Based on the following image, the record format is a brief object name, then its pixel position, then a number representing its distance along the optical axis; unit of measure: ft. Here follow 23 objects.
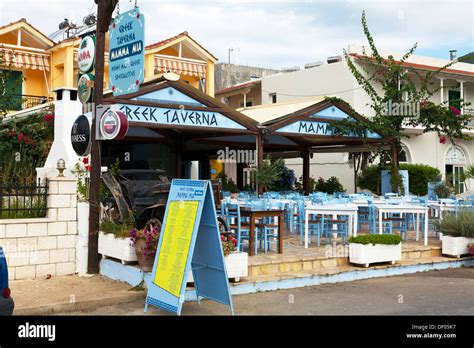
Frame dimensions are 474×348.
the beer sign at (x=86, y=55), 30.76
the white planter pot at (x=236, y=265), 27.22
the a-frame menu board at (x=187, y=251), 22.13
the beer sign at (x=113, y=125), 27.61
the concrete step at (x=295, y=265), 29.68
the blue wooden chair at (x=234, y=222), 32.17
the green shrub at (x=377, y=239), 32.78
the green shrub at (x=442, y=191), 67.15
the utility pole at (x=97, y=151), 30.04
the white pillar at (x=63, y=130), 36.35
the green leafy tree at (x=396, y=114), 58.29
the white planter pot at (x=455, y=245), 37.37
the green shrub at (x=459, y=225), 37.88
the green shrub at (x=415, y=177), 83.56
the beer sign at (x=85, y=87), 30.66
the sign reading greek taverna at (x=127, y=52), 28.17
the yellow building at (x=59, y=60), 77.00
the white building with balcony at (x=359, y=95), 89.51
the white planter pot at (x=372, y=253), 32.58
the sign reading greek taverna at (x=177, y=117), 41.83
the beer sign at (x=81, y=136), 30.66
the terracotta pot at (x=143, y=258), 26.71
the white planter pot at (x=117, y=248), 28.50
